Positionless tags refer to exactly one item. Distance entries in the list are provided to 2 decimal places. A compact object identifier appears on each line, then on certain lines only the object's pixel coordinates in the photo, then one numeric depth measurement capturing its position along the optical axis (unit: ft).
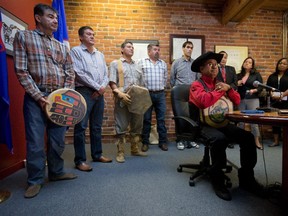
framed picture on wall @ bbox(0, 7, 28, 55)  7.22
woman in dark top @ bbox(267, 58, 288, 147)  12.07
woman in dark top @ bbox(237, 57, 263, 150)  12.10
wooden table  4.00
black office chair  6.31
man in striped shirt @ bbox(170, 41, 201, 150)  12.10
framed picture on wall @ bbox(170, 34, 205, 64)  13.83
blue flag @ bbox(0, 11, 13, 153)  6.32
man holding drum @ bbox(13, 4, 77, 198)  5.71
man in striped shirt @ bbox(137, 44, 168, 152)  11.38
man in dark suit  11.87
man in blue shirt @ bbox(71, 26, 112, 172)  7.89
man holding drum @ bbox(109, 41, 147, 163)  9.04
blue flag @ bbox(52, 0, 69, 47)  9.17
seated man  5.78
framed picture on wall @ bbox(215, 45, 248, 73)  14.37
